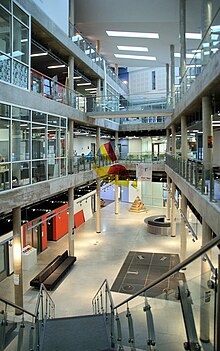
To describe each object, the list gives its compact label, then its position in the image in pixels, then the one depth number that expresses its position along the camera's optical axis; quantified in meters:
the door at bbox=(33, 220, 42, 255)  15.98
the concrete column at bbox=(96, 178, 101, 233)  20.40
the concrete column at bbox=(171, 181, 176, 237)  18.12
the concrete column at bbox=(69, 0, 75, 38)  15.83
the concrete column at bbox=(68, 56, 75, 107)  15.08
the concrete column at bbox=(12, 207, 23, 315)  9.78
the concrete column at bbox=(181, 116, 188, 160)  14.04
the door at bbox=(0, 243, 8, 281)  12.72
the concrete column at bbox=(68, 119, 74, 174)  15.79
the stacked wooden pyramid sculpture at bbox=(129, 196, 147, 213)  27.08
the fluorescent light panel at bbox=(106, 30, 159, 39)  18.93
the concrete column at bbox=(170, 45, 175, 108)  21.08
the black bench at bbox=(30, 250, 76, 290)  11.97
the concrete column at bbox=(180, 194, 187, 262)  14.07
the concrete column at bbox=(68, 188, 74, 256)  15.30
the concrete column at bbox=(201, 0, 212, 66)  10.47
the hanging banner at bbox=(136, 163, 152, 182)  22.12
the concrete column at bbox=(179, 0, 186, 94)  14.19
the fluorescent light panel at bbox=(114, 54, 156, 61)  25.14
